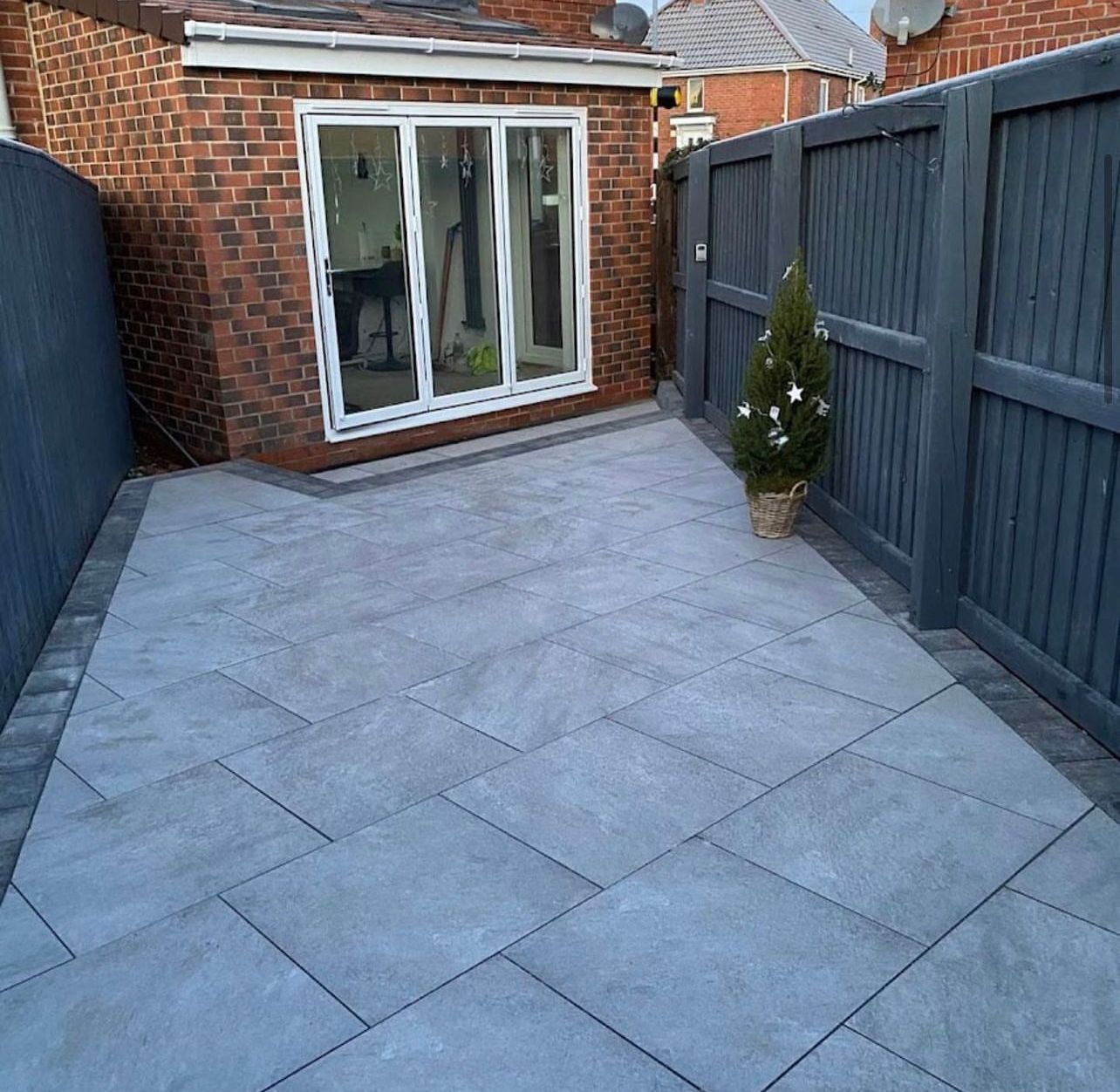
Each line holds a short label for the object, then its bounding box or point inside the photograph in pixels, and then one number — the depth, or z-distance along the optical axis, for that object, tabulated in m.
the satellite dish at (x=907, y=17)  6.52
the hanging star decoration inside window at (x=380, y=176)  7.14
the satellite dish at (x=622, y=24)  9.12
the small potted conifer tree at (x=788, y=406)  4.99
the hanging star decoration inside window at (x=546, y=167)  8.21
